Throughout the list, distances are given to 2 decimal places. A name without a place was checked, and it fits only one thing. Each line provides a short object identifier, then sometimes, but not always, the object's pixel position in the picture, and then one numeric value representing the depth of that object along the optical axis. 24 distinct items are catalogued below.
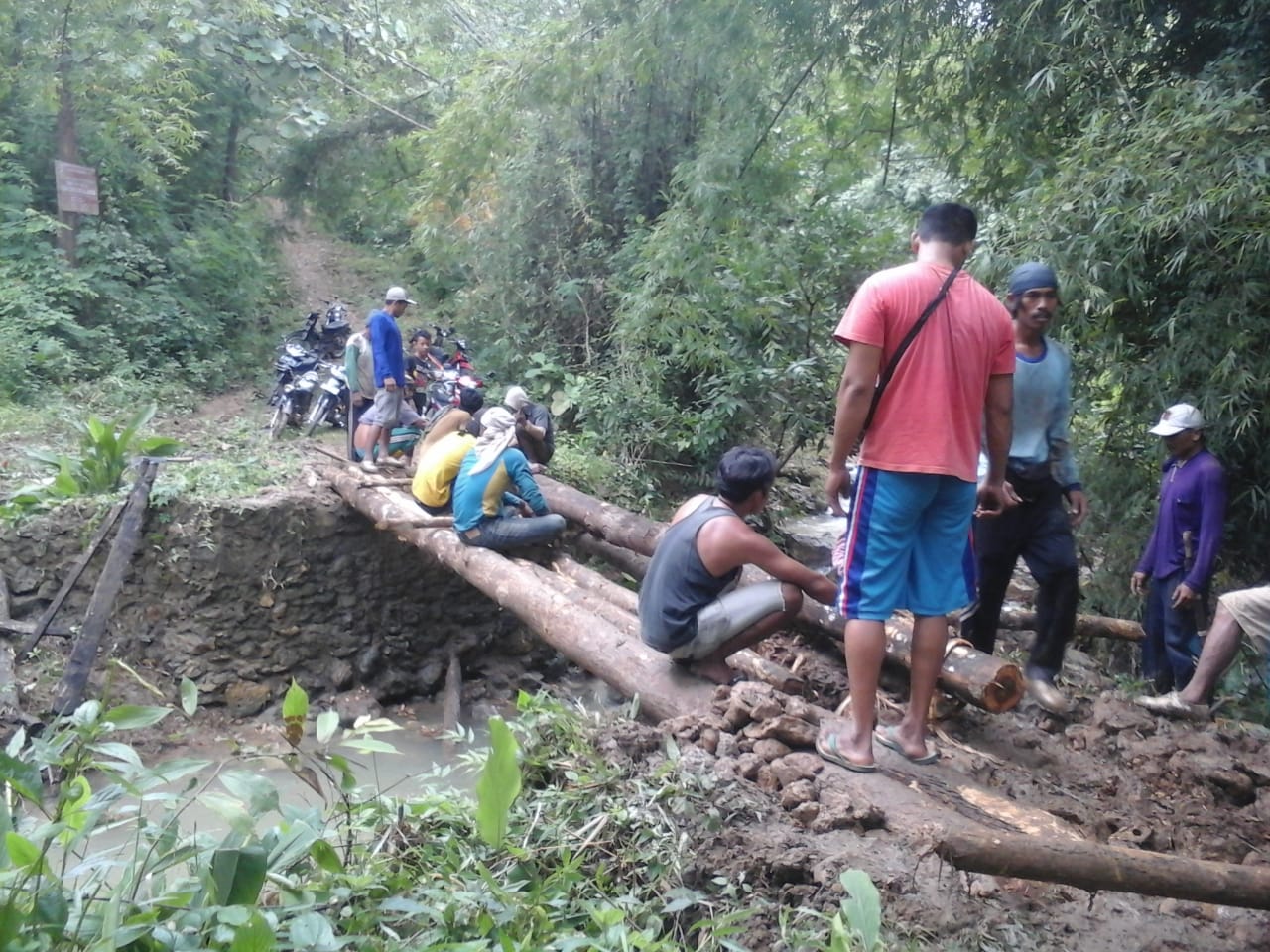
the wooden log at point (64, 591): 6.30
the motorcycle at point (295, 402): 10.51
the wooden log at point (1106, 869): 2.06
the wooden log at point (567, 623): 3.82
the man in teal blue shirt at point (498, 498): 6.35
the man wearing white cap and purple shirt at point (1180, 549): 4.59
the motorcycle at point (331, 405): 10.63
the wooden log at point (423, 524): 6.77
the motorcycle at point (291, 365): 11.05
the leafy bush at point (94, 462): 6.91
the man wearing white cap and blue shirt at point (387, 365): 8.01
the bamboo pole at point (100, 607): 6.07
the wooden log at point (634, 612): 3.88
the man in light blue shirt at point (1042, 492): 3.71
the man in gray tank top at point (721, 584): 3.69
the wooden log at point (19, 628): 6.32
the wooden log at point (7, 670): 5.80
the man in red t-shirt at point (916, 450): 2.89
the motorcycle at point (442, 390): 10.46
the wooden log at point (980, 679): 3.38
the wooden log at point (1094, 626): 4.63
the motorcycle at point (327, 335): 12.81
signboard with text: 10.89
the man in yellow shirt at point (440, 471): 6.82
